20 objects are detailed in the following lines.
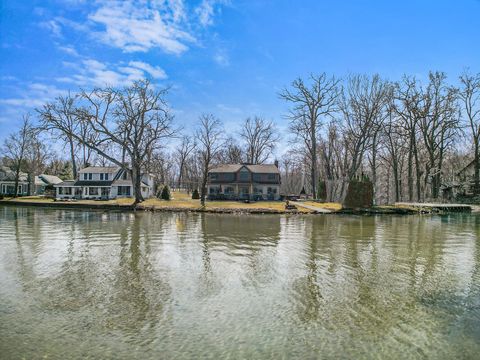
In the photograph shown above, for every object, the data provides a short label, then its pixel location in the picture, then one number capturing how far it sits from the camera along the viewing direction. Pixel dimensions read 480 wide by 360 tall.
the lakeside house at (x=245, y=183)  60.72
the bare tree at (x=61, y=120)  42.59
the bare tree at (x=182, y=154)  79.72
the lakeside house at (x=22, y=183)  73.75
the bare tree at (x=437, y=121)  46.75
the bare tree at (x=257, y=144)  74.31
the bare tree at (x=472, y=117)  46.03
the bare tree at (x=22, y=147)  64.25
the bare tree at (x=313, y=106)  52.22
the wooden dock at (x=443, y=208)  40.69
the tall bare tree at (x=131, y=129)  45.75
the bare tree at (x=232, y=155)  80.65
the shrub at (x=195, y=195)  59.20
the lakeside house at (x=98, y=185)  59.78
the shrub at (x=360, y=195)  40.59
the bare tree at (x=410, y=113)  47.34
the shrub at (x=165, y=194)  53.31
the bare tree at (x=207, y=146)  55.19
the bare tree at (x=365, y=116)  47.81
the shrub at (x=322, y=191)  53.43
